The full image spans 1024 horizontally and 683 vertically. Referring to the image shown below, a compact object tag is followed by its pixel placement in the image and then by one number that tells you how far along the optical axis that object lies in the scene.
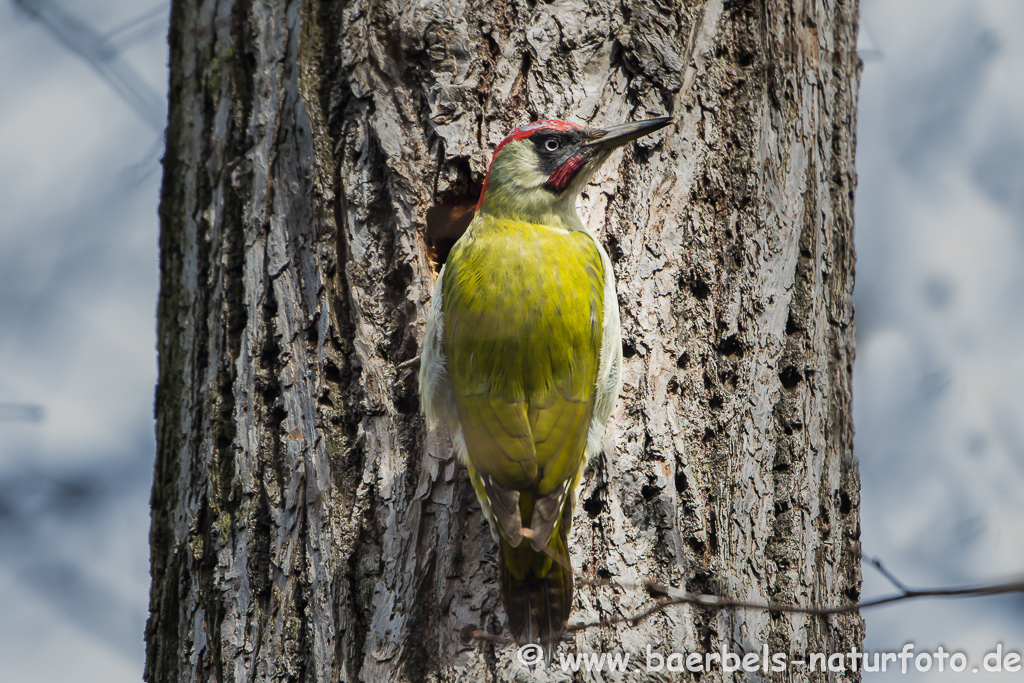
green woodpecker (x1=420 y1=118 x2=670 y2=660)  5.50
